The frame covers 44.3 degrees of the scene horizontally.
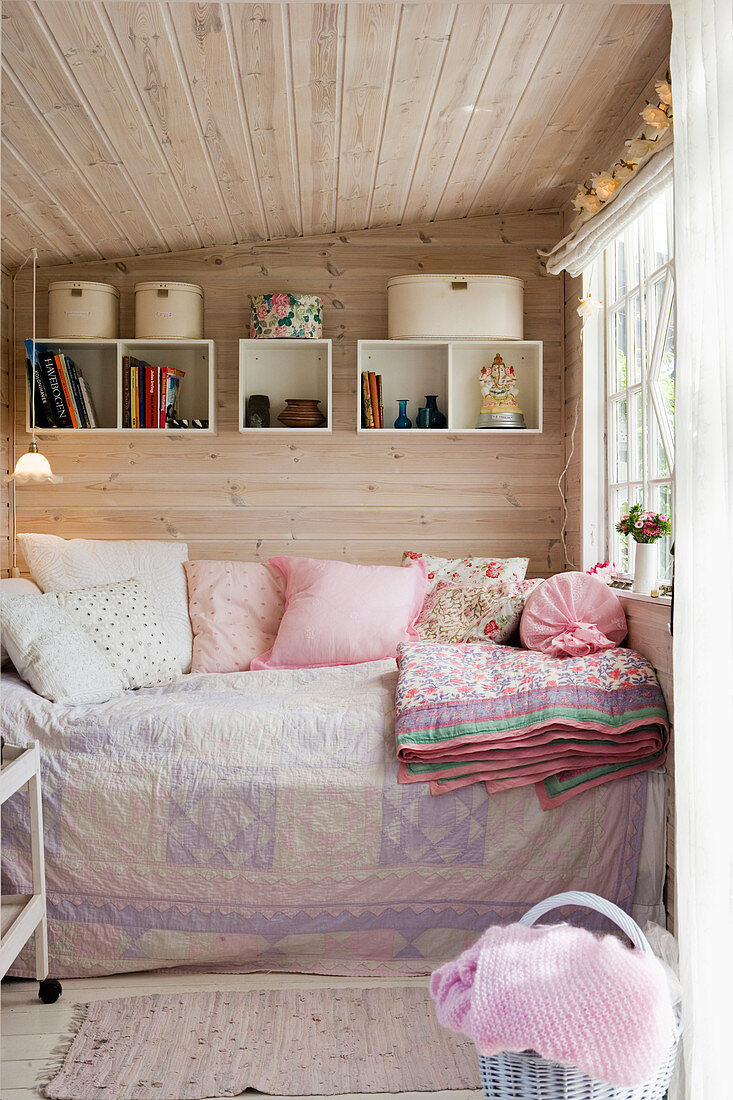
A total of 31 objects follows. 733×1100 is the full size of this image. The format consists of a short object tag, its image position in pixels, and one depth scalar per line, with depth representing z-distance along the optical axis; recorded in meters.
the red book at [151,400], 3.33
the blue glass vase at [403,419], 3.41
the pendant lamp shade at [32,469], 3.23
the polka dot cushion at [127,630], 2.67
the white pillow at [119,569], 3.07
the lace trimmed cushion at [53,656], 2.36
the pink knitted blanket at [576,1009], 1.30
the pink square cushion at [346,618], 2.95
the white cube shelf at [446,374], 3.46
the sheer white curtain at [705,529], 1.35
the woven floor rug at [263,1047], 1.72
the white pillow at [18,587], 2.83
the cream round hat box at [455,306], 3.28
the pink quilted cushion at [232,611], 3.07
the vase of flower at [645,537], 2.41
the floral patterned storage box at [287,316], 3.33
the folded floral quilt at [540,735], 2.14
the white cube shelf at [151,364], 3.49
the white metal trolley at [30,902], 1.74
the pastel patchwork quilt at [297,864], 2.15
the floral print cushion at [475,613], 2.91
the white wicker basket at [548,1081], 1.35
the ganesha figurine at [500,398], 3.37
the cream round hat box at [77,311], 3.33
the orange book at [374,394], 3.38
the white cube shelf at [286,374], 3.52
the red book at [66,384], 3.31
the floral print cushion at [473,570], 3.17
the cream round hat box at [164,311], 3.33
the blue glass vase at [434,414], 3.42
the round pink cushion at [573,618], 2.51
